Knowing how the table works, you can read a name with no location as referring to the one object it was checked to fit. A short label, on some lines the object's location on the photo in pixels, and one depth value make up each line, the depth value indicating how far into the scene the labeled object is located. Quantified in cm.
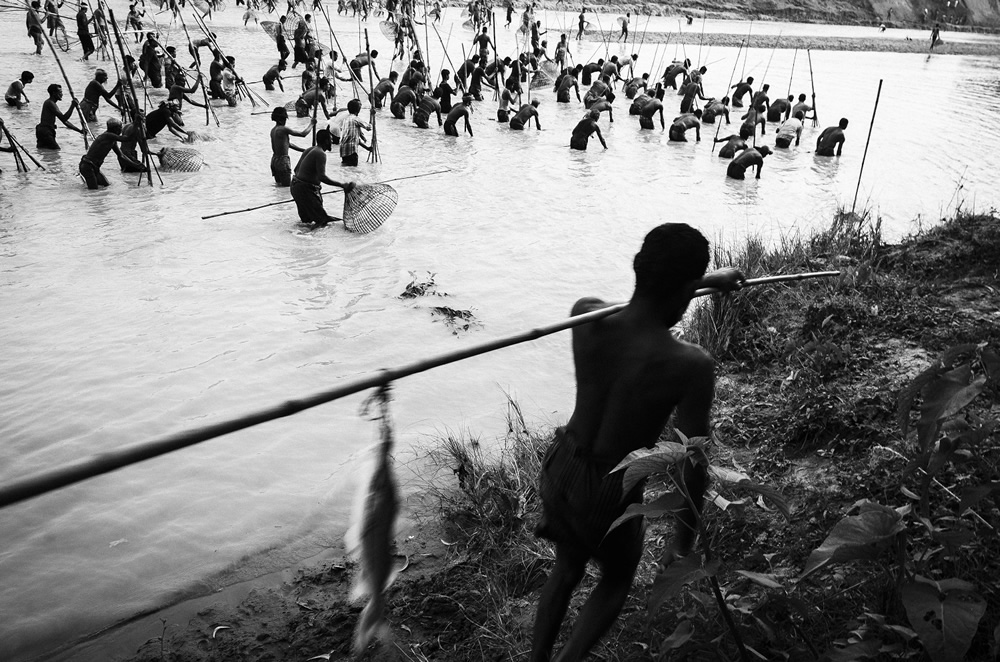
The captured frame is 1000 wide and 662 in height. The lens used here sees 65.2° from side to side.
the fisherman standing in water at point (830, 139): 1516
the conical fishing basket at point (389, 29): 1967
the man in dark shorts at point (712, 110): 1732
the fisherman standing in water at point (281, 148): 1104
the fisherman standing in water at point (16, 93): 1447
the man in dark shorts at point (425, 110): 1578
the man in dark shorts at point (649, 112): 1689
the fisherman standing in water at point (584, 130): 1492
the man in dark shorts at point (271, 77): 1808
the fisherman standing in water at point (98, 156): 1088
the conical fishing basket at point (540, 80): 1927
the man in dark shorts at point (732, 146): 1455
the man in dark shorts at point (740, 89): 1969
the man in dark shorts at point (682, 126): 1595
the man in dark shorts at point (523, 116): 1634
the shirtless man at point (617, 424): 264
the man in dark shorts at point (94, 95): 1342
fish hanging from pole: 189
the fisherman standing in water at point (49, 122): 1242
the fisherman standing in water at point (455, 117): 1523
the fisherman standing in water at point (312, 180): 965
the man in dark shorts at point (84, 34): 1784
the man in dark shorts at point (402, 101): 1598
